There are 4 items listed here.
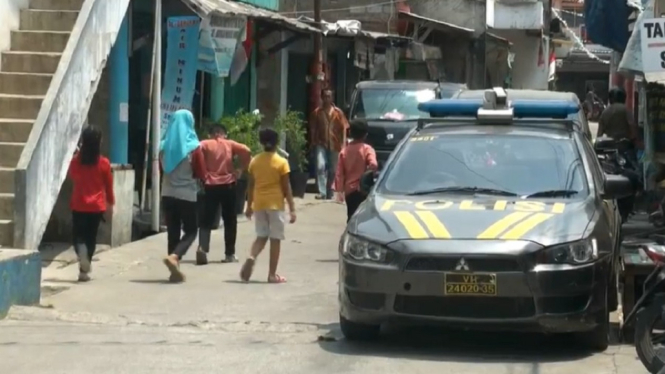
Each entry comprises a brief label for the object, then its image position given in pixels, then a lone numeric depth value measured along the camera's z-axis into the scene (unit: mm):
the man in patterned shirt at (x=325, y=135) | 21828
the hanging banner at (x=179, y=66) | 16958
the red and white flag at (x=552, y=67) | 46562
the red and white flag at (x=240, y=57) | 18884
